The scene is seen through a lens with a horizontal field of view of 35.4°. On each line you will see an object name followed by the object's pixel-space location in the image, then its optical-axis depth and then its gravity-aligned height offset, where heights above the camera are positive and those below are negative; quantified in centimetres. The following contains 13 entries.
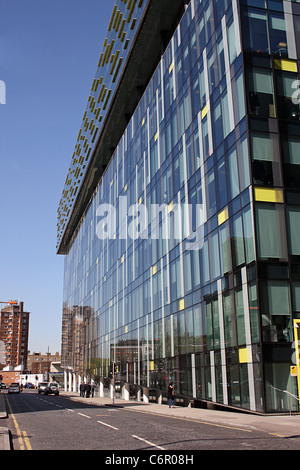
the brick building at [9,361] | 19762 -233
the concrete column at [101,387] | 5947 -425
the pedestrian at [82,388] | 5325 -381
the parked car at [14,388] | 8021 -552
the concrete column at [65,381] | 9906 -553
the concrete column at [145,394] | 3973 -351
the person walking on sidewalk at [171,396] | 2902 -265
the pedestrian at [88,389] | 5366 -400
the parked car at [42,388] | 6990 -491
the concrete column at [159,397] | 3622 -337
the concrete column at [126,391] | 4597 -371
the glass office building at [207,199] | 2277 +947
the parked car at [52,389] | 6435 -467
